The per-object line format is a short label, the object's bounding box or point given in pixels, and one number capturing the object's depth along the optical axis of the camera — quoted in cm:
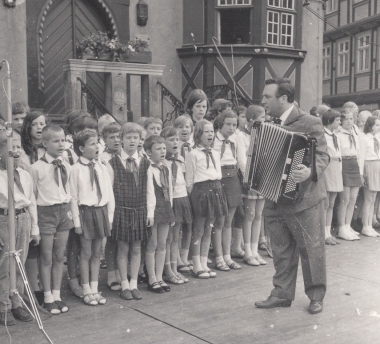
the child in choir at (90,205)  525
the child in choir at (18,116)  579
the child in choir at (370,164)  885
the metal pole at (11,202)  397
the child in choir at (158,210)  575
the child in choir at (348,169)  843
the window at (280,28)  1395
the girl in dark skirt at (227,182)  657
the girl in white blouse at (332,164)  804
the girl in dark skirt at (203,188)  626
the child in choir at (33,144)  529
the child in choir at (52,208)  509
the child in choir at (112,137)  566
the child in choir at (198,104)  710
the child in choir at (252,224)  690
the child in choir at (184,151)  647
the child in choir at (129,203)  553
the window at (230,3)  1362
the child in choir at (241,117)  731
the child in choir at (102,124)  630
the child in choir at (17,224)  477
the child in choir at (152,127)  646
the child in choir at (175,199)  603
